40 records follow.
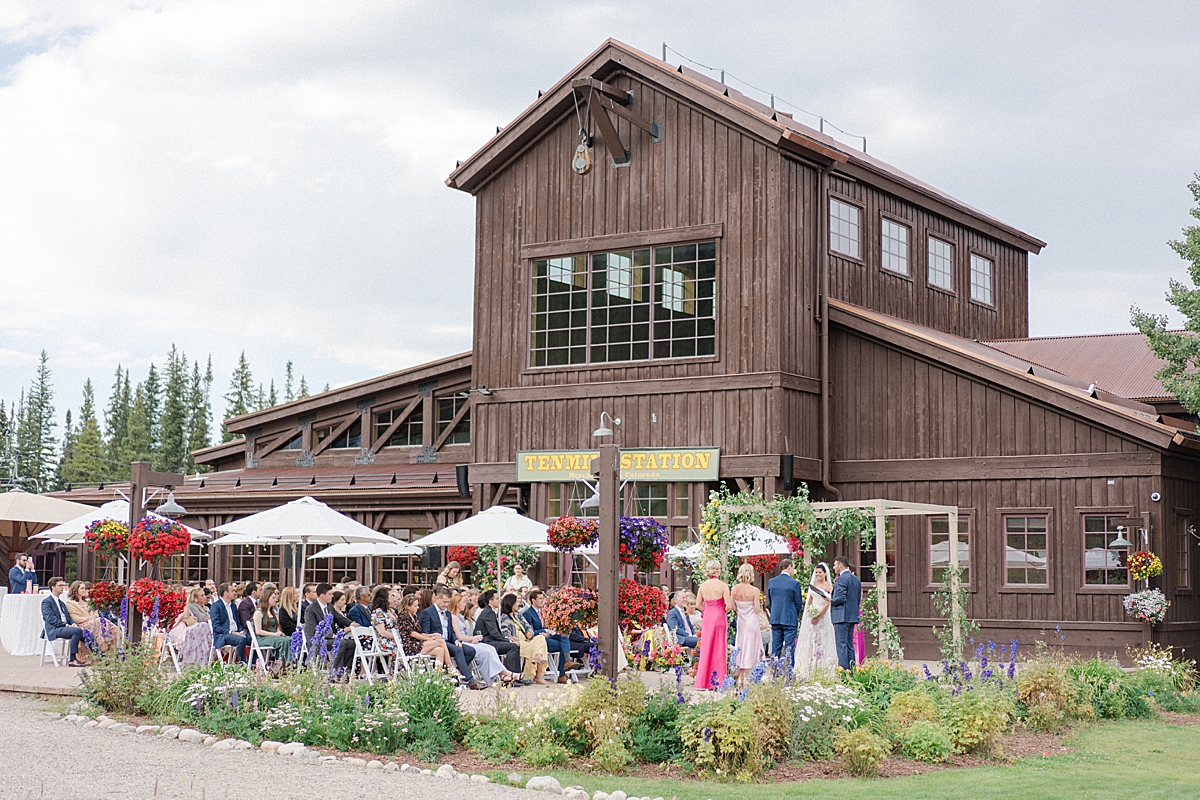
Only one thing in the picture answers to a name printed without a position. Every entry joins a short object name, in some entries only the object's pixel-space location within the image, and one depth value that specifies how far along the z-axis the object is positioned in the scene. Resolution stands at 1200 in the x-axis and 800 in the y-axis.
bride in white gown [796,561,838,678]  15.70
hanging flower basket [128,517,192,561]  14.85
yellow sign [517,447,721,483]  21.20
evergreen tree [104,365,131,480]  82.25
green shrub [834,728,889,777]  10.10
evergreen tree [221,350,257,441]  83.69
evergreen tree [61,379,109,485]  71.38
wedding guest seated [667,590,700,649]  18.33
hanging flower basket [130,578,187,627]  14.27
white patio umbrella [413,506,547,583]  18.59
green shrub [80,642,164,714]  12.38
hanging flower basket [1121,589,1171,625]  18.48
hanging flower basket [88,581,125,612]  15.17
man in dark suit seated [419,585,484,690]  15.03
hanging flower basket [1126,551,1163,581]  18.48
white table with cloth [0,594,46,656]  19.20
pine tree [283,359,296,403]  93.44
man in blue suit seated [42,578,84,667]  16.66
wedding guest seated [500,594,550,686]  16.09
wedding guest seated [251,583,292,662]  15.62
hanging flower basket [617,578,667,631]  12.75
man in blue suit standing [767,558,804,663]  15.33
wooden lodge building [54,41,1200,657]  19.58
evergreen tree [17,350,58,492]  75.94
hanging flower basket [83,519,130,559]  15.47
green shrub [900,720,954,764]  10.76
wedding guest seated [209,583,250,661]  15.69
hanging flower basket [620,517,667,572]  12.90
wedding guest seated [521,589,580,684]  16.67
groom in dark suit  14.96
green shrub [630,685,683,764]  10.27
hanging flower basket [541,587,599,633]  12.88
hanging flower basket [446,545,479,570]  22.92
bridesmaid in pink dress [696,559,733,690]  15.40
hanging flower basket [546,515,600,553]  13.71
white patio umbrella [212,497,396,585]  18.14
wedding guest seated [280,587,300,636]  15.97
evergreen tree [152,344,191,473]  73.31
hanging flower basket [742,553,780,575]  18.03
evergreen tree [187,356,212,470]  79.61
